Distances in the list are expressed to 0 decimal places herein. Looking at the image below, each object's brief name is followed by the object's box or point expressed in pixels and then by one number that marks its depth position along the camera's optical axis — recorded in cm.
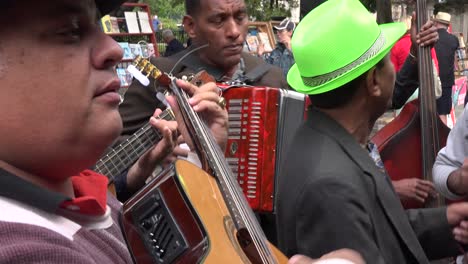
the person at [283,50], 678
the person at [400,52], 539
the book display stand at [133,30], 935
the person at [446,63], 681
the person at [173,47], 975
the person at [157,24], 1517
